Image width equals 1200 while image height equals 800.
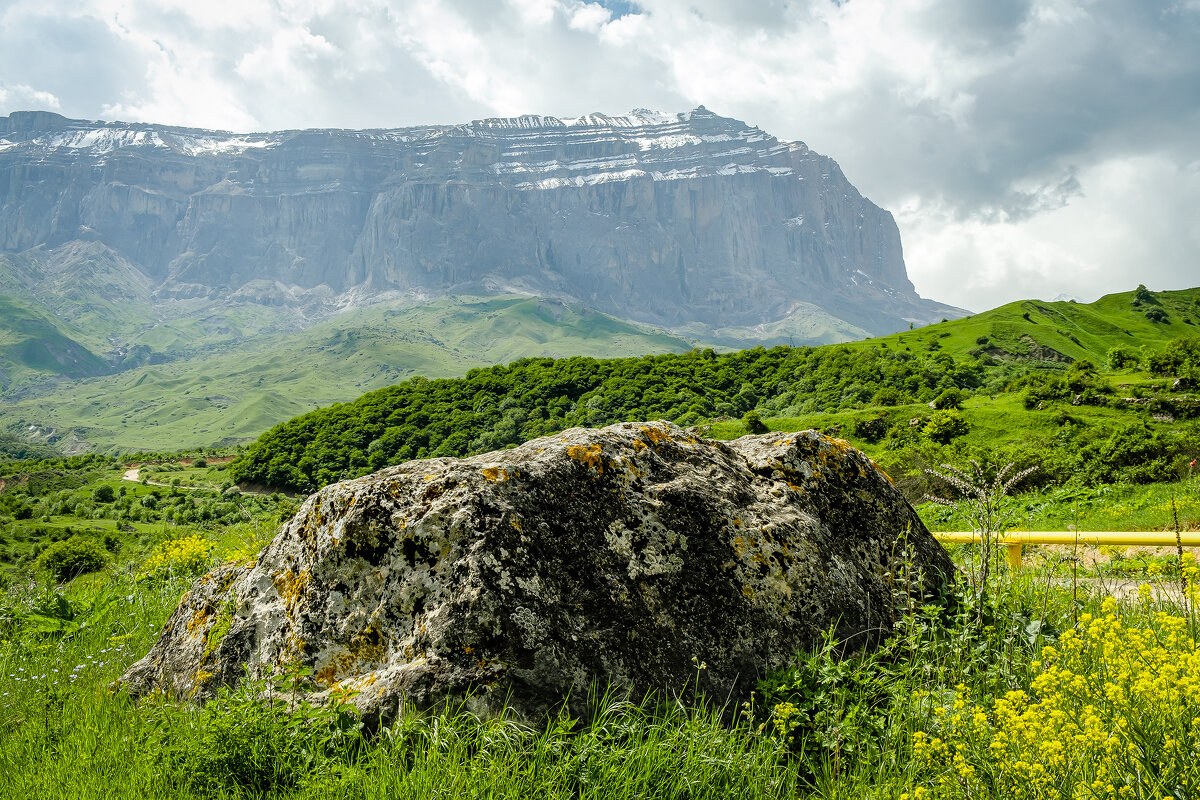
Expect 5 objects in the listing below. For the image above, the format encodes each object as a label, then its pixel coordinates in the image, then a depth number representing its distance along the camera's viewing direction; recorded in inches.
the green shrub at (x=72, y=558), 595.8
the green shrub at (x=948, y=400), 1233.4
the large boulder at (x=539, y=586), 167.3
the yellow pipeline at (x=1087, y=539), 266.2
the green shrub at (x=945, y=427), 1104.2
